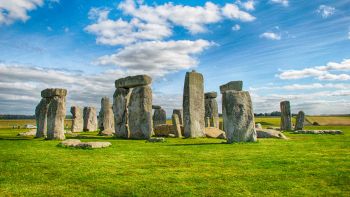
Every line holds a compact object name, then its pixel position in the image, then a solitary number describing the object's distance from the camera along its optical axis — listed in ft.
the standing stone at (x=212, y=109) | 89.71
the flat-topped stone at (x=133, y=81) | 62.39
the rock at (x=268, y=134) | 56.13
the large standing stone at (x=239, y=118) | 45.16
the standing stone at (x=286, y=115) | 95.91
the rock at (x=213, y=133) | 60.00
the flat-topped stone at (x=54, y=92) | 56.24
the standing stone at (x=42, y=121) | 60.70
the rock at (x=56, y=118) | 55.26
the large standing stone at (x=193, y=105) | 60.70
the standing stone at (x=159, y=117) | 94.26
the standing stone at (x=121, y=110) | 65.48
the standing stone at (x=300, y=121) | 97.11
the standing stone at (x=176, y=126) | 64.23
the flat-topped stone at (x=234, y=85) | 55.77
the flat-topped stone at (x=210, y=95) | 90.99
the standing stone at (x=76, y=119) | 100.18
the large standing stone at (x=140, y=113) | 60.39
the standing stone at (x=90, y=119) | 102.81
